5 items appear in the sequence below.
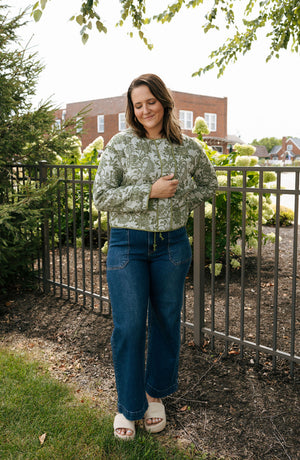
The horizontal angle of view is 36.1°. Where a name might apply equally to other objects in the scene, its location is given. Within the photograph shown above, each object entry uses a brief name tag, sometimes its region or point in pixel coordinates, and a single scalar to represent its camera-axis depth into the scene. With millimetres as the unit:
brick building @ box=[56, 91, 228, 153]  41188
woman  2387
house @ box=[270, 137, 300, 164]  89250
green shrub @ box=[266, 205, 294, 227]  10641
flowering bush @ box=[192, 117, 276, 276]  5094
